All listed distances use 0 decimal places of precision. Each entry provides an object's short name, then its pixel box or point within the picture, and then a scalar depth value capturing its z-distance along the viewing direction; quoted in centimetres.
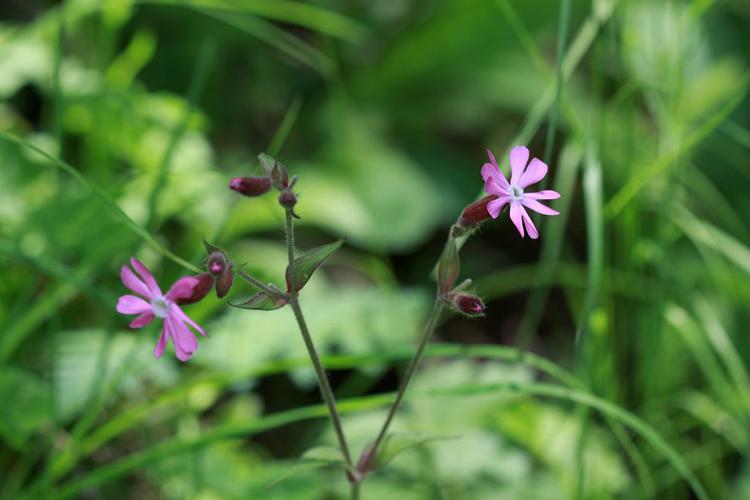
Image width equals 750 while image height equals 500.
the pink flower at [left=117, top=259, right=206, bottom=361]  75
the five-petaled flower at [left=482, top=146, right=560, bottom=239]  75
